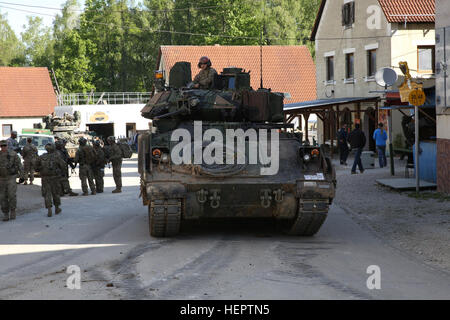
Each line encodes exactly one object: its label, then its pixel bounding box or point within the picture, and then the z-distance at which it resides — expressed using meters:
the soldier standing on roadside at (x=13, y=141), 25.81
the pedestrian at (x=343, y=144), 26.75
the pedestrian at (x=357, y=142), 23.33
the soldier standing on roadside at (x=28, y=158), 23.55
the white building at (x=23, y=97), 55.91
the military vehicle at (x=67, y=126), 34.25
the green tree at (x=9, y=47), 73.81
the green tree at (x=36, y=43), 73.62
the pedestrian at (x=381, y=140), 25.45
